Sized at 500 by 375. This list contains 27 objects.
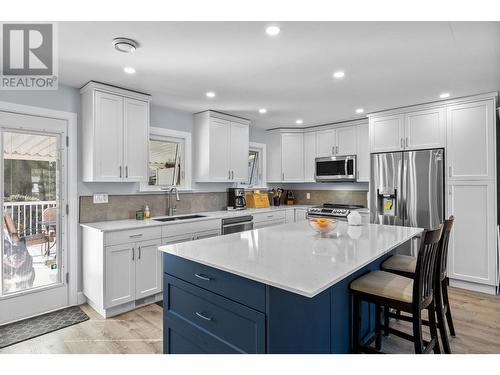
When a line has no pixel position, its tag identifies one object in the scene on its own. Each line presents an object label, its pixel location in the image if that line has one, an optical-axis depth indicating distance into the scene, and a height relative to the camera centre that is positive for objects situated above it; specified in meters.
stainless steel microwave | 5.00 +0.33
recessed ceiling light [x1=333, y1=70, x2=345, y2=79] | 2.89 +1.13
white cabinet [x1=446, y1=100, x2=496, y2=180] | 3.54 +0.57
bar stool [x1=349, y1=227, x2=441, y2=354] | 1.77 -0.66
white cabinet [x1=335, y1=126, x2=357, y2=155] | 5.03 +0.81
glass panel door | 2.94 -0.23
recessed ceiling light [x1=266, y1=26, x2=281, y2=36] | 2.05 +1.11
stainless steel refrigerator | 3.87 -0.01
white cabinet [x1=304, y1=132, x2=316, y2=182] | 5.57 +0.62
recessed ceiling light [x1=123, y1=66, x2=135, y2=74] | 2.77 +1.12
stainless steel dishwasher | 4.12 -0.51
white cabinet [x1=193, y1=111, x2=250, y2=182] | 4.36 +0.64
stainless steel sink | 3.79 -0.39
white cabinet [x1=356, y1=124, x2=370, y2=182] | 4.87 +0.58
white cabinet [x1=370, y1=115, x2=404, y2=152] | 4.21 +0.79
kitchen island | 1.42 -0.57
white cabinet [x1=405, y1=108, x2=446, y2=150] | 3.88 +0.79
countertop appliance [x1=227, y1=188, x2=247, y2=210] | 4.92 -0.18
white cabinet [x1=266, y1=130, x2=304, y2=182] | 5.68 +0.63
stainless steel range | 4.80 -0.38
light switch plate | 3.46 -0.11
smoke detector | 2.21 +1.09
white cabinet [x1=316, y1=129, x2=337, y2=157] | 5.29 +0.82
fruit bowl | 2.48 -0.32
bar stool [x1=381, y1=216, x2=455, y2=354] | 2.18 -0.67
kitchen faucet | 4.15 -0.18
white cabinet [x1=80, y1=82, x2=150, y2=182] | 3.17 +0.62
